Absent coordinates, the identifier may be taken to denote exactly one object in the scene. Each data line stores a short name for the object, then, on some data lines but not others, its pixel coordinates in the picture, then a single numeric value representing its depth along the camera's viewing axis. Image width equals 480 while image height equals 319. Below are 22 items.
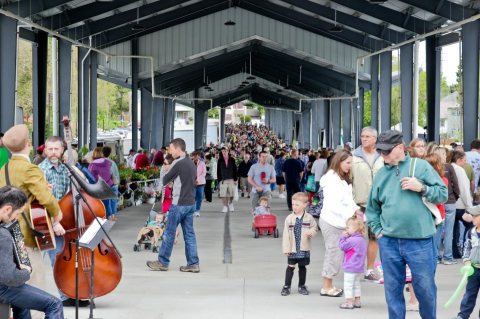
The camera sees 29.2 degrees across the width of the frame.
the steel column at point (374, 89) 41.22
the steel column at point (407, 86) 33.69
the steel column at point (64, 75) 30.50
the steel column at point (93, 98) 39.14
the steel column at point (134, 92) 43.03
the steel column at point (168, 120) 54.29
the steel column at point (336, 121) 55.78
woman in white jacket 10.38
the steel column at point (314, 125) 66.06
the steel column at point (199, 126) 72.00
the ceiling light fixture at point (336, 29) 32.88
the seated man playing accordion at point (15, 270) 6.30
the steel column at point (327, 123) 58.61
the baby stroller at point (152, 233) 15.44
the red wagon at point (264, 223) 18.06
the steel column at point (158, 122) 48.69
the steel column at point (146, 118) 45.19
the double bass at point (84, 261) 9.00
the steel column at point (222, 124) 94.59
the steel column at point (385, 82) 38.84
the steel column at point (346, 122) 52.66
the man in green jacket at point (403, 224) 7.23
